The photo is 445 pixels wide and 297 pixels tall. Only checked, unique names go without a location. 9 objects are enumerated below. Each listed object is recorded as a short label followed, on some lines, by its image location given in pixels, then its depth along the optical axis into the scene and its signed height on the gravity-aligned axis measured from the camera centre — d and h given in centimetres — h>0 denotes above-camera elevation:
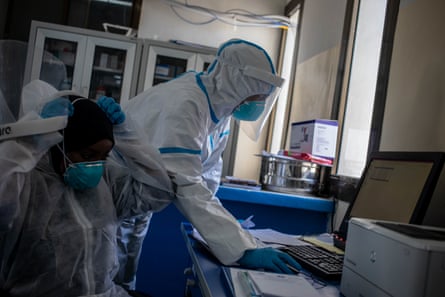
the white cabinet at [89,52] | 311 +70
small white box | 193 +14
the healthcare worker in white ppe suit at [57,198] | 81 -17
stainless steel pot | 191 -8
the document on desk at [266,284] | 76 -28
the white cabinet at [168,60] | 316 +74
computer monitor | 98 -4
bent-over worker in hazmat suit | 106 +9
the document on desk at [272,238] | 123 -28
